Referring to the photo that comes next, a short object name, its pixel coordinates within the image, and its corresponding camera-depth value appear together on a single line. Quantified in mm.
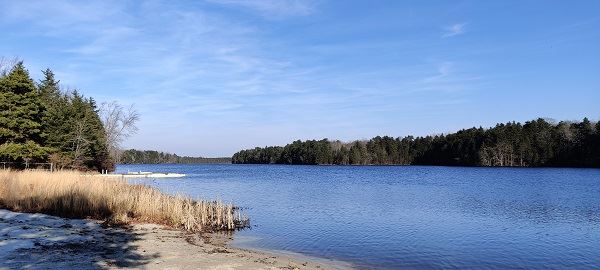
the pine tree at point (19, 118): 40312
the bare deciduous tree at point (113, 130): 84888
